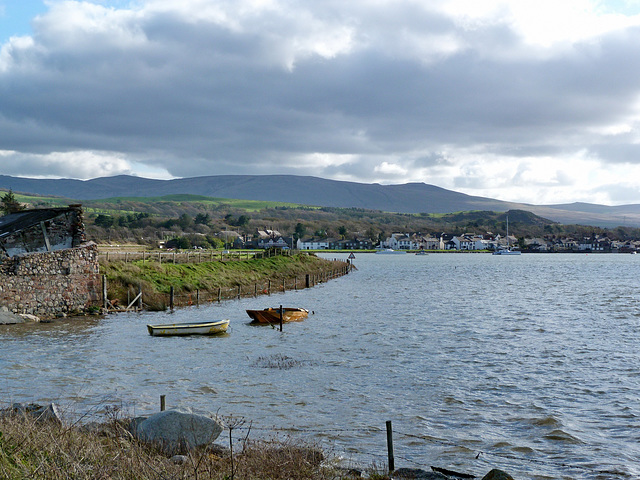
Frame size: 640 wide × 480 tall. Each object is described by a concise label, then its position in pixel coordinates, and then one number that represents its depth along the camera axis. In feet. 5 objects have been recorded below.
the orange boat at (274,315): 115.65
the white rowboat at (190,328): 98.53
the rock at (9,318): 105.29
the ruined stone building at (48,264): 108.47
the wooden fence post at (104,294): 124.36
